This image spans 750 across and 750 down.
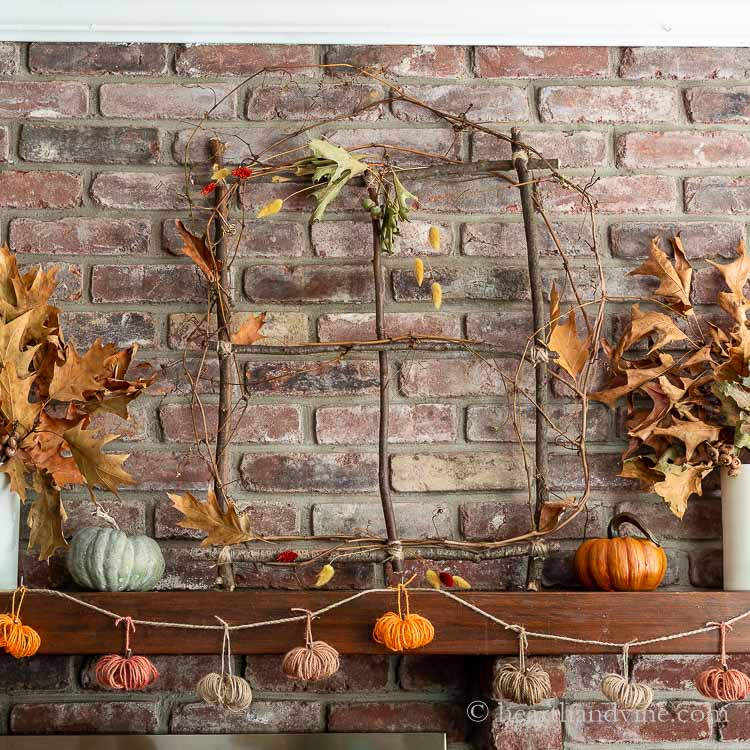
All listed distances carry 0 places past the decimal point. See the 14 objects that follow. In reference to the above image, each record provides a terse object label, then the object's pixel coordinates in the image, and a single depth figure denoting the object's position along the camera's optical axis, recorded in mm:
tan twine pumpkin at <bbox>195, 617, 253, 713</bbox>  2393
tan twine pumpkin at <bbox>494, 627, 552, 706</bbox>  2402
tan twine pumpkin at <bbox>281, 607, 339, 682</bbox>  2369
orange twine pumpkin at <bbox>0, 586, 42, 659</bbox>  2378
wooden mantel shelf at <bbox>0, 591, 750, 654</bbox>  2423
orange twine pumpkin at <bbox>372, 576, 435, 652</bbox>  2375
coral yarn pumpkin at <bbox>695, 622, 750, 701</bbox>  2392
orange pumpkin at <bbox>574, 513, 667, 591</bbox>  2463
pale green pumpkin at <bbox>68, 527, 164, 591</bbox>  2442
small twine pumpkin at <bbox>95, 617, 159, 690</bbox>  2385
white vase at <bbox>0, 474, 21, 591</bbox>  2455
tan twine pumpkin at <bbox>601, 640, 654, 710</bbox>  2393
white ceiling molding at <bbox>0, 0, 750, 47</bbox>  2650
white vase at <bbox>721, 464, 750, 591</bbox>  2485
